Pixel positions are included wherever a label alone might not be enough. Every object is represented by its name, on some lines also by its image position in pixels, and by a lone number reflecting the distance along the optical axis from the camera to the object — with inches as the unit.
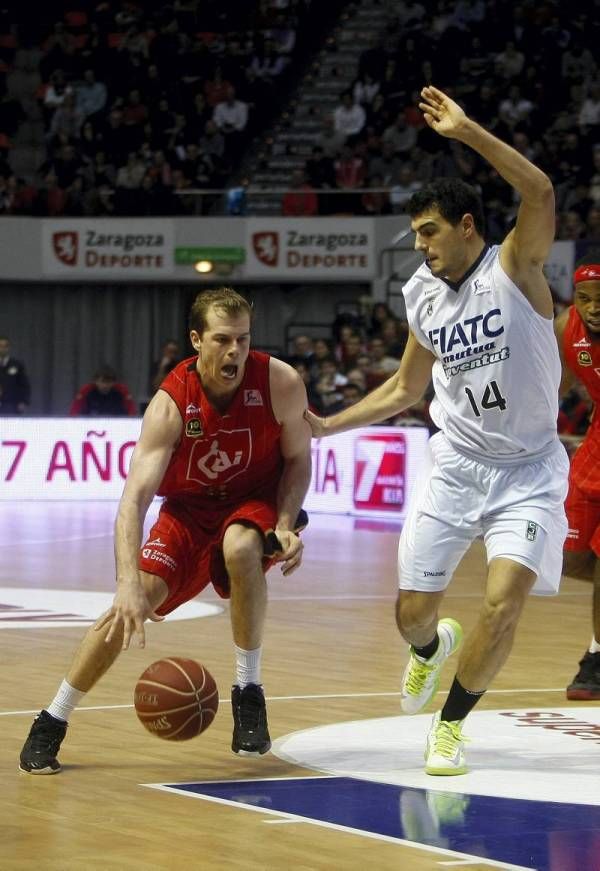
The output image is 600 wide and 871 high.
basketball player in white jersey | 358.2
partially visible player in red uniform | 456.2
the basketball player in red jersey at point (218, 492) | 361.4
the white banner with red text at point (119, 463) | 1078.5
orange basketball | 349.3
